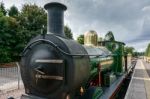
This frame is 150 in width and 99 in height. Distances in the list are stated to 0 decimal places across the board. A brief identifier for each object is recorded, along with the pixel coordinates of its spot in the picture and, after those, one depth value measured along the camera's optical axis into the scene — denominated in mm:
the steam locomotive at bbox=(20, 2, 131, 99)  1949
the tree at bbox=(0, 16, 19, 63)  9656
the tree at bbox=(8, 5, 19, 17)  15260
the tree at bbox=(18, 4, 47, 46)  11152
